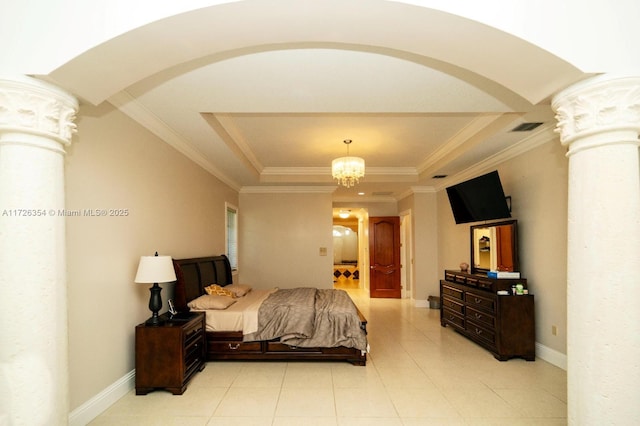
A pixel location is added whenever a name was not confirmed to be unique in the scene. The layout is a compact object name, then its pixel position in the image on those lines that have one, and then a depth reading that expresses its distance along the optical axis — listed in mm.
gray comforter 3924
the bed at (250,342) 3936
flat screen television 4629
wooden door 9023
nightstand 3098
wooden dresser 4074
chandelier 4665
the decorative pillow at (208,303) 4004
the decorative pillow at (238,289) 4927
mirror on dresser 4567
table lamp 3047
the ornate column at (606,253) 1663
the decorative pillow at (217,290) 4500
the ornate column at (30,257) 1610
